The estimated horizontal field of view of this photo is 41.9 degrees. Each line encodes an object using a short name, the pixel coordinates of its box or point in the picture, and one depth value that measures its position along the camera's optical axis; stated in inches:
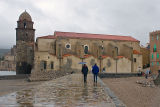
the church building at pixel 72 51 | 1510.8
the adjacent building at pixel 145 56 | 2040.1
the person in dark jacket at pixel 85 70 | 648.4
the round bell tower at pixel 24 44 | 1656.9
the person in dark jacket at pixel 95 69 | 631.2
